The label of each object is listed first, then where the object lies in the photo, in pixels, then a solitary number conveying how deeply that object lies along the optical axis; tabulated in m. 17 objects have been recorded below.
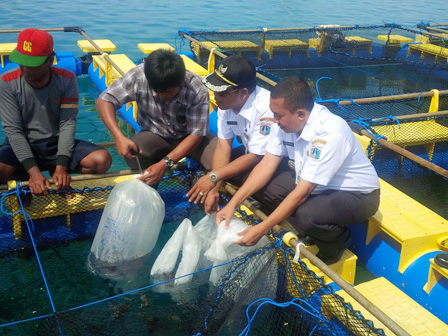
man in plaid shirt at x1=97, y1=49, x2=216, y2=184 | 3.79
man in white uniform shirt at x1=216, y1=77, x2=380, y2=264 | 3.02
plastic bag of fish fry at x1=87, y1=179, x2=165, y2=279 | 3.29
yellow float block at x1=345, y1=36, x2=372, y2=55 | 10.41
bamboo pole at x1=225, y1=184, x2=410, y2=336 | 2.25
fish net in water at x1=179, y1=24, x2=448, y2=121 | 9.23
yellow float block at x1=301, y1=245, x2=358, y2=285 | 3.37
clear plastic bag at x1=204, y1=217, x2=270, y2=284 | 3.09
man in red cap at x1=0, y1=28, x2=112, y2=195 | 3.59
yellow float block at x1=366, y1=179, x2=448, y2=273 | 3.47
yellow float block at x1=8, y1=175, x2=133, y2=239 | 3.82
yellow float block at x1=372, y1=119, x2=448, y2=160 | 5.33
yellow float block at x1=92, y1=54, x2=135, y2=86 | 7.19
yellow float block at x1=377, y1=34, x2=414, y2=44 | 10.72
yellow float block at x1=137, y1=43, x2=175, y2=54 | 8.22
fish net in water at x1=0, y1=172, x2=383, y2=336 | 2.80
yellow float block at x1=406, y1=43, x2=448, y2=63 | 10.02
